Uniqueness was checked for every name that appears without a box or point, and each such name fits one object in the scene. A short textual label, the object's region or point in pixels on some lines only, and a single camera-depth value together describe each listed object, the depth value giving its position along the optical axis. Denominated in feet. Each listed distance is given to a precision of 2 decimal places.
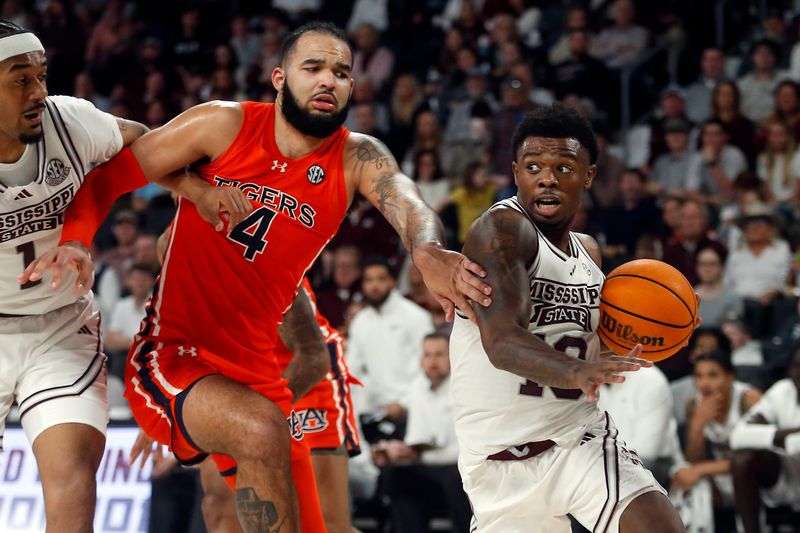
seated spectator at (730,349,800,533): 23.25
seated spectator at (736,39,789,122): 35.86
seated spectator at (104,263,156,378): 31.91
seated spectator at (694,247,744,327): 28.35
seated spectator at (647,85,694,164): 35.73
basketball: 14.05
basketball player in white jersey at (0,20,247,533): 13.76
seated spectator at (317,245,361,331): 32.30
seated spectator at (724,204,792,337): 29.78
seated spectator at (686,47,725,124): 37.42
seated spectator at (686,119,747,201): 33.42
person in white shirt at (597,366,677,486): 24.03
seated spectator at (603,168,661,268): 32.30
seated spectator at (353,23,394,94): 42.91
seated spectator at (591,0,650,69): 39.63
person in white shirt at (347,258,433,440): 28.66
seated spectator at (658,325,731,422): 25.68
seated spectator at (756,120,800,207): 32.63
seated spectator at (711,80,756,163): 34.22
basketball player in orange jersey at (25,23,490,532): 14.67
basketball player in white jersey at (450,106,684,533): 13.16
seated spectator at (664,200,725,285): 29.84
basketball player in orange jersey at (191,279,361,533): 18.75
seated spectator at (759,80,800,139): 33.68
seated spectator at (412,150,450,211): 36.09
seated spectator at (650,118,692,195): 34.22
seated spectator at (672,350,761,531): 24.30
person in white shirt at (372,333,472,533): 24.64
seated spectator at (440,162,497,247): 34.55
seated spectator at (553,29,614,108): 38.32
